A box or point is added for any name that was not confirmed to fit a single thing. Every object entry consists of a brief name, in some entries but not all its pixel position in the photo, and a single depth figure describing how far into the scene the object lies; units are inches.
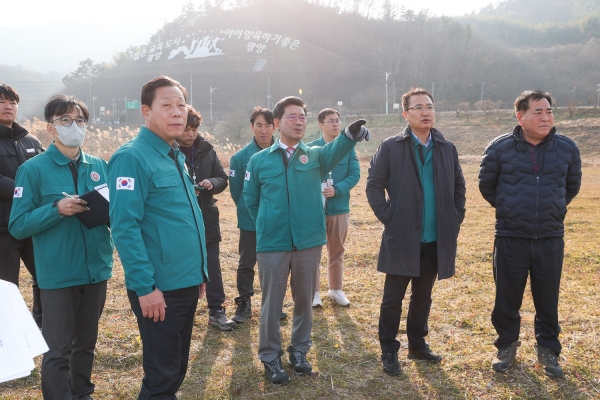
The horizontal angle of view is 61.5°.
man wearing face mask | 113.1
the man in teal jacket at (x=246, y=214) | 197.2
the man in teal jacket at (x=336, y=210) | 211.3
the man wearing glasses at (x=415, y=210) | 146.0
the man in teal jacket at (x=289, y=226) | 143.4
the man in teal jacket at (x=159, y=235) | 97.3
